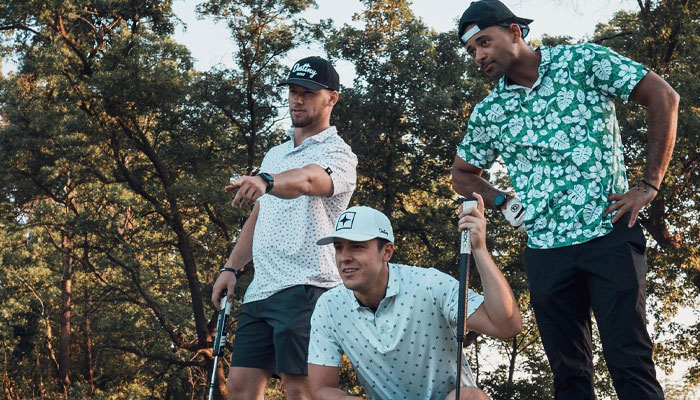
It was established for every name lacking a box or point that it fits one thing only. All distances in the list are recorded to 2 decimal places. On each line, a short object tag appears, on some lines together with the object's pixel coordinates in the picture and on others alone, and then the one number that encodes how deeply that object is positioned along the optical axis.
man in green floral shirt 2.83
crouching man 3.06
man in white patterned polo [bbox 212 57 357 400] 3.90
